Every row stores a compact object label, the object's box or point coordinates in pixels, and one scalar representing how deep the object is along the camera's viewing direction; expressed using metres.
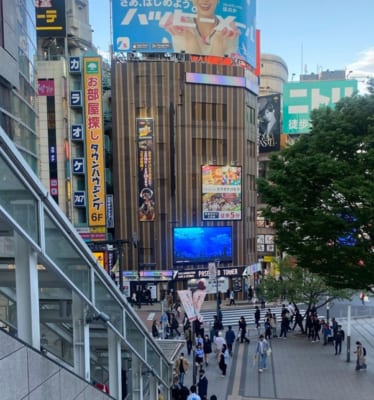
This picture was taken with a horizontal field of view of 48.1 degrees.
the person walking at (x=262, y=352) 15.71
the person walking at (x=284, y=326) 20.70
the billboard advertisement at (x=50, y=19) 31.19
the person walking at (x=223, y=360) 15.11
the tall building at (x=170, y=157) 32.25
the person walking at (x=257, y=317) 21.66
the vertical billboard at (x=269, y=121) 43.41
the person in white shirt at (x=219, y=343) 16.34
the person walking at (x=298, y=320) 21.09
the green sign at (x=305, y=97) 46.00
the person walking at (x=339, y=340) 17.27
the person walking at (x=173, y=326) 21.08
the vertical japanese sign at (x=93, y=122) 29.89
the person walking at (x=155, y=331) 19.49
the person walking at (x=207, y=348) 16.68
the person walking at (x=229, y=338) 17.66
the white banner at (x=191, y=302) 12.52
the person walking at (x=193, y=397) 9.81
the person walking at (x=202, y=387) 12.17
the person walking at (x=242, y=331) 19.61
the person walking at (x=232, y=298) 31.39
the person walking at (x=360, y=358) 15.12
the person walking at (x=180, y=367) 13.56
